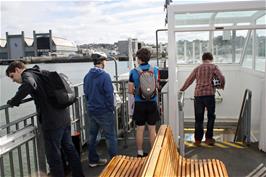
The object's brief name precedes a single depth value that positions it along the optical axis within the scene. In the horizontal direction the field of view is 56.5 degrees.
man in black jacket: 2.36
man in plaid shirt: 4.07
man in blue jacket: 3.27
